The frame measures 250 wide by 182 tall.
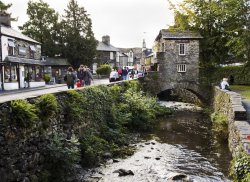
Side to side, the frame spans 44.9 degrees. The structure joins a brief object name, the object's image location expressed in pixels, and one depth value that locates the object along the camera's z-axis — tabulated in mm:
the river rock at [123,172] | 12897
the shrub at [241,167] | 8769
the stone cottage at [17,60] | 33625
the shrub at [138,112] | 22703
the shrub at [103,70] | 58181
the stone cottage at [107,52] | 77062
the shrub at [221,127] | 18906
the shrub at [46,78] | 47306
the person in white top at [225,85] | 24516
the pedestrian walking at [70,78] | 21125
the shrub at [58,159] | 11031
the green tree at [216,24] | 33000
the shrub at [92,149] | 13781
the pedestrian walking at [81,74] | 23812
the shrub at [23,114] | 9398
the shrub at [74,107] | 13938
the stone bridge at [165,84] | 37625
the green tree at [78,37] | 55281
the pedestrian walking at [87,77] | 24273
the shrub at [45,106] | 11107
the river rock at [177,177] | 12445
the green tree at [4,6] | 53050
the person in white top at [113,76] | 30667
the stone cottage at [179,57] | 37000
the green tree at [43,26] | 56906
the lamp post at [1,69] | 32625
